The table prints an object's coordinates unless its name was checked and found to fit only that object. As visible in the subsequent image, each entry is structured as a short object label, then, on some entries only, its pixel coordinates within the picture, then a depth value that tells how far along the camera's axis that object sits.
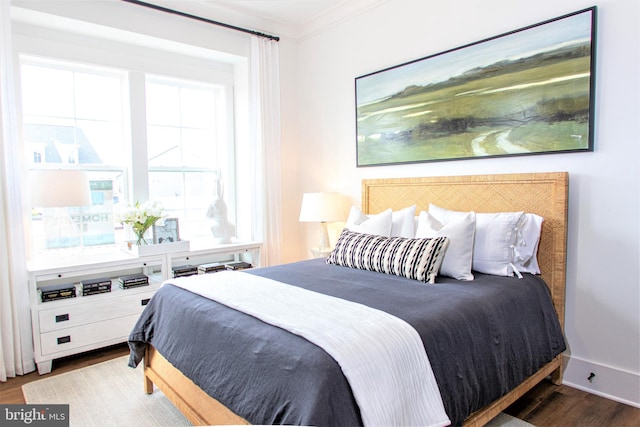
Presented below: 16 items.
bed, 1.77
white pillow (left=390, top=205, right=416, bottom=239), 2.81
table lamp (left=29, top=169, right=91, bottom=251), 2.82
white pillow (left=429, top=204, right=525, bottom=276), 2.38
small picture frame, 3.36
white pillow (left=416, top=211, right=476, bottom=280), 2.32
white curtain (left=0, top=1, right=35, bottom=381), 2.68
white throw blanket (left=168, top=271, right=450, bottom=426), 1.36
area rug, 2.13
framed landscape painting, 2.34
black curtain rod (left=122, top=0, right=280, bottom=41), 3.28
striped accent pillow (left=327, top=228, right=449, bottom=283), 2.30
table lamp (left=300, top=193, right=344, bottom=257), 3.61
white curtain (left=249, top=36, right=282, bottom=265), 4.00
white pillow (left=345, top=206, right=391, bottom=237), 2.84
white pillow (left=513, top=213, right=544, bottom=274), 2.41
